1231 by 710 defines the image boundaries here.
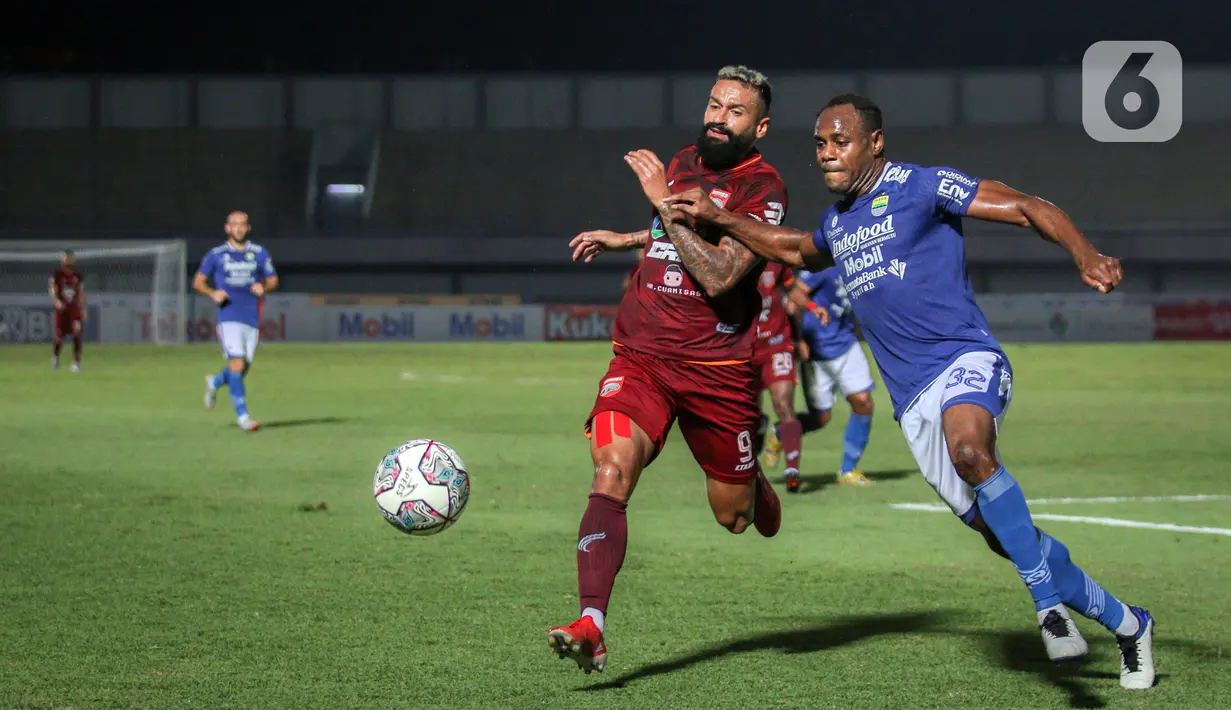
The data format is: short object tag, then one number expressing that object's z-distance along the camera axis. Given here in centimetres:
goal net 4309
